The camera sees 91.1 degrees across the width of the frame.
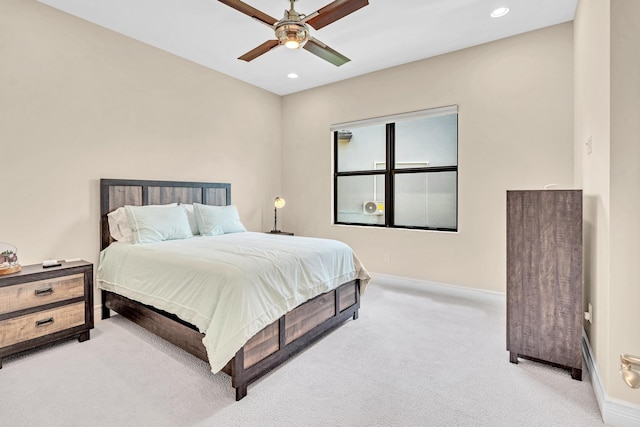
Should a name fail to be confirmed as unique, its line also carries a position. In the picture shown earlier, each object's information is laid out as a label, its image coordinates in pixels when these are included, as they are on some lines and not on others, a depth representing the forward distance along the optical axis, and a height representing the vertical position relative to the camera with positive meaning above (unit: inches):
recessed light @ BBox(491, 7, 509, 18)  113.8 +73.3
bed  75.4 -24.7
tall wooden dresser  81.1 -17.9
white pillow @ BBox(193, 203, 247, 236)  142.6 -3.8
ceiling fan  86.4 +57.0
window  157.2 +22.2
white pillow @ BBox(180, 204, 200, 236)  144.0 -4.1
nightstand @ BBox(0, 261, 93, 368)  88.1 -27.9
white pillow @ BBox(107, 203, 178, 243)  123.1 -5.1
